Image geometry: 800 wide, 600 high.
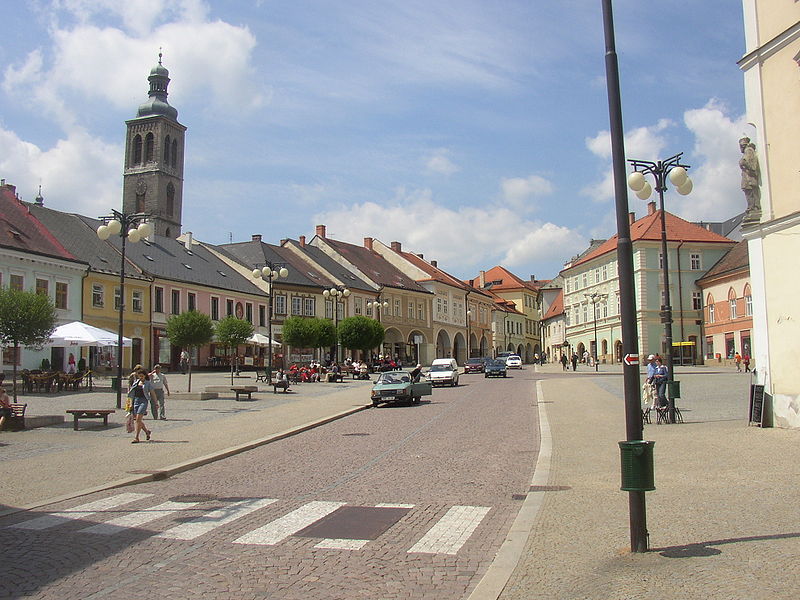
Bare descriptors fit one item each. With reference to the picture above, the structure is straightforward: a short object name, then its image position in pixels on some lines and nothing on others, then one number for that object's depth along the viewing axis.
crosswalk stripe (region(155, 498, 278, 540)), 8.12
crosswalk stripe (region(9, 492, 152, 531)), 8.73
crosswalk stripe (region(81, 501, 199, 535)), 8.44
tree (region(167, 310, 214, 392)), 40.66
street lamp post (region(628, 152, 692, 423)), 17.02
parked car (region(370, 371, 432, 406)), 27.42
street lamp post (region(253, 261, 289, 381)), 34.48
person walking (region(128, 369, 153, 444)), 16.05
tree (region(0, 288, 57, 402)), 26.83
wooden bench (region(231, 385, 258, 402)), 27.59
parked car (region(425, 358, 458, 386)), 41.03
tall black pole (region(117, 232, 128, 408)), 23.92
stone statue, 16.44
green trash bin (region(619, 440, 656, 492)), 6.61
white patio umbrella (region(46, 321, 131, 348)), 29.34
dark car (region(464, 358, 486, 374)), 61.59
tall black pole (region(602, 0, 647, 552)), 6.61
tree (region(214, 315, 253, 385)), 45.22
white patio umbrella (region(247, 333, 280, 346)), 46.44
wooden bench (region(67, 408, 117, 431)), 18.11
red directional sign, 6.77
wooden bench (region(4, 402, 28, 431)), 17.56
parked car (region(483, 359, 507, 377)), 51.19
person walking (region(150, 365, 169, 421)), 20.97
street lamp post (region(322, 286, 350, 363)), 41.88
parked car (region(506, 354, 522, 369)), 74.61
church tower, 105.56
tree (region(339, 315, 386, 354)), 55.91
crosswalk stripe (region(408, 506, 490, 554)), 7.42
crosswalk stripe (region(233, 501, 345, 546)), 7.84
